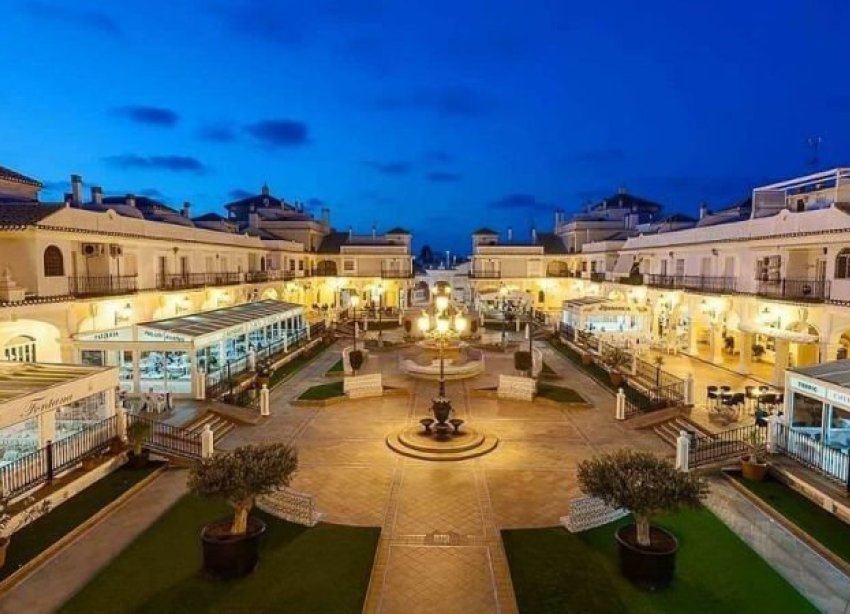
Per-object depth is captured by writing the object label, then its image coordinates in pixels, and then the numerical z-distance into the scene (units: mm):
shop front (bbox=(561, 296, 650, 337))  32375
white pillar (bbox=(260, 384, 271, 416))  19234
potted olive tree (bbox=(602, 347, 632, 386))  23172
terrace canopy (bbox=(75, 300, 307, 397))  19078
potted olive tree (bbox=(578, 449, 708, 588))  8812
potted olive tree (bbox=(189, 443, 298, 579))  9109
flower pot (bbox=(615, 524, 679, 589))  8867
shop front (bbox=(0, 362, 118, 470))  11602
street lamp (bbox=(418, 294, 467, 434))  16297
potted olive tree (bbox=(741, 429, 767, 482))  13031
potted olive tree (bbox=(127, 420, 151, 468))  13895
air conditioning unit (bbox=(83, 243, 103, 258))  20938
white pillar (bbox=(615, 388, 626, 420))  18578
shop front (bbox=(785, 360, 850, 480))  12195
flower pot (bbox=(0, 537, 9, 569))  9242
